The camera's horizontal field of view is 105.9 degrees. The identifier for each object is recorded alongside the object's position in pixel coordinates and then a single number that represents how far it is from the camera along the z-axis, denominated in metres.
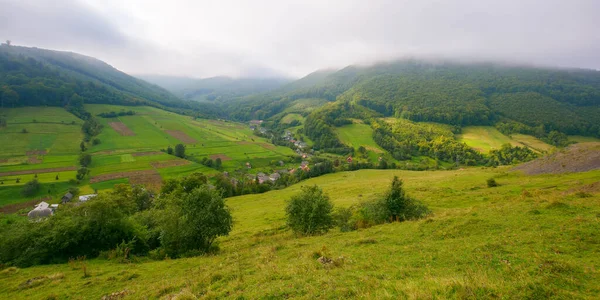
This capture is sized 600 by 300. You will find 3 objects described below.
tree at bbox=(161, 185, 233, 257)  19.75
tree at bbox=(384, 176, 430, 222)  22.22
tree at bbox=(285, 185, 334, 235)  22.62
